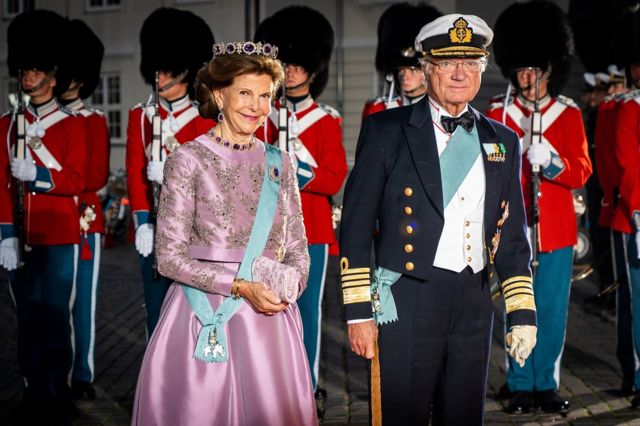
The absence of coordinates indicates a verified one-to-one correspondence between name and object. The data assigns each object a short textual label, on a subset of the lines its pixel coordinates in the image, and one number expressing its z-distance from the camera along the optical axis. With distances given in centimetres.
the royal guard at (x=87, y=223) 620
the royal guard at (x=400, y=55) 652
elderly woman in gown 348
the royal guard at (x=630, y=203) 600
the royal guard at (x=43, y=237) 582
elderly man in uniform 368
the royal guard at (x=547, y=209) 596
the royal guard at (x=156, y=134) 577
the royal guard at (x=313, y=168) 595
